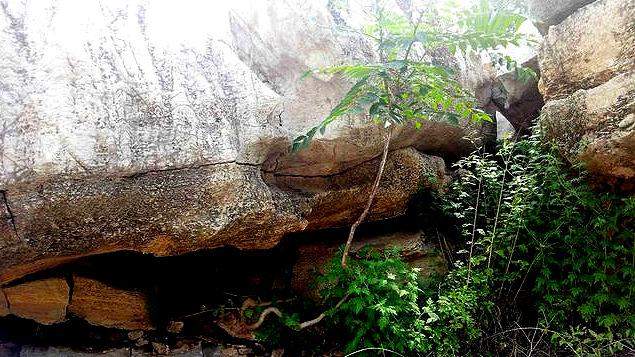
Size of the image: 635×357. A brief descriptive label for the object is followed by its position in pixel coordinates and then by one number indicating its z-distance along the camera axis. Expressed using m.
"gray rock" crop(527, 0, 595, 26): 4.06
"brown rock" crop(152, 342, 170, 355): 4.52
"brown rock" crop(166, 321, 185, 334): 4.71
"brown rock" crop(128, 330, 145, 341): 4.58
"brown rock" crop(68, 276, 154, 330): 4.39
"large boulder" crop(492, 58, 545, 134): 5.83
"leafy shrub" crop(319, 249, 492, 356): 3.85
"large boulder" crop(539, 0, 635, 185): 3.49
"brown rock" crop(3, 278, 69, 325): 4.11
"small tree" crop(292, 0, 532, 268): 3.32
